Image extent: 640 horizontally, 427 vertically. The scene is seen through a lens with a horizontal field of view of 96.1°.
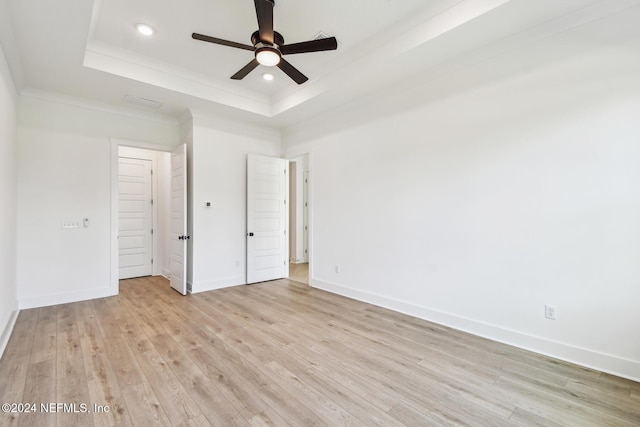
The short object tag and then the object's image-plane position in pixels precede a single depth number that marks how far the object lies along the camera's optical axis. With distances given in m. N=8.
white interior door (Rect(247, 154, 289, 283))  5.16
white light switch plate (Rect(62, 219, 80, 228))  4.09
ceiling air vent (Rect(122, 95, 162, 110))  4.11
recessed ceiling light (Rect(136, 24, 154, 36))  2.95
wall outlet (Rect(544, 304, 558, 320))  2.58
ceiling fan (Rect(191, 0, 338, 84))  2.35
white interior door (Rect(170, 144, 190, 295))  4.56
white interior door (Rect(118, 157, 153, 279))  5.62
